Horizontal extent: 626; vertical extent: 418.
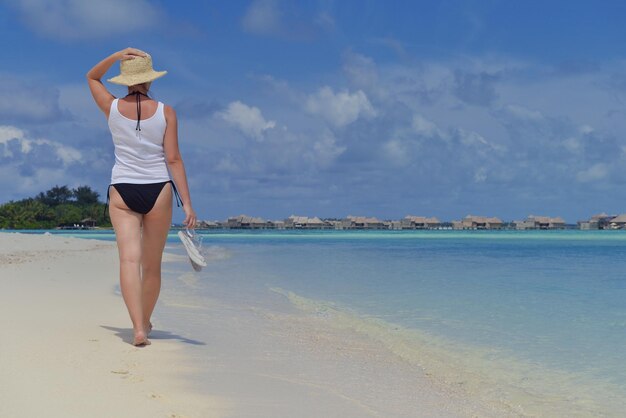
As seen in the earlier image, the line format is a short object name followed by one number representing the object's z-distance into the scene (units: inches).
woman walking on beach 177.9
